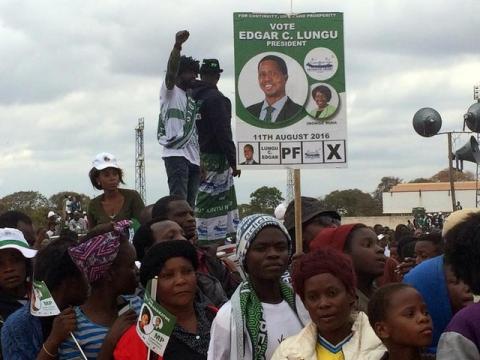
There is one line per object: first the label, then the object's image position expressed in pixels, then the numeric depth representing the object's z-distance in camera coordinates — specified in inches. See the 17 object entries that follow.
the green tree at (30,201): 1127.6
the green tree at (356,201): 2576.0
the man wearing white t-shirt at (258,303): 165.3
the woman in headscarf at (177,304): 170.2
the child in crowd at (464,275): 118.2
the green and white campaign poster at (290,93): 263.1
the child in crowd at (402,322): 146.6
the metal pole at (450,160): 770.1
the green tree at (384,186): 3405.5
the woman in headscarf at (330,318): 149.4
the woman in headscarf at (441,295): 165.0
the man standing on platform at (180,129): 337.1
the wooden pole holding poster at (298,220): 226.1
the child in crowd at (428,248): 259.6
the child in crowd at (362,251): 193.6
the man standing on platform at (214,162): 334.6
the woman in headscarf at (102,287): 179.9
